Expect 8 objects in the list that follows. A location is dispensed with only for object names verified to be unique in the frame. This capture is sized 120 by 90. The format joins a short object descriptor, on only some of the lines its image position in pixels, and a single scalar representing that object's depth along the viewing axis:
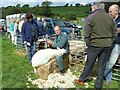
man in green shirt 2.95
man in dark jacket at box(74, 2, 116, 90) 2.24
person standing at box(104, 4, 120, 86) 2.54
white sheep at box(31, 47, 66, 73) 3.00
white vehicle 8.68
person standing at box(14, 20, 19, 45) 5.89
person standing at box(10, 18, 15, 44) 6.48
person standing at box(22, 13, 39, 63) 3.52
